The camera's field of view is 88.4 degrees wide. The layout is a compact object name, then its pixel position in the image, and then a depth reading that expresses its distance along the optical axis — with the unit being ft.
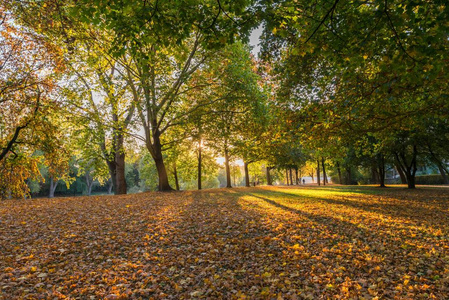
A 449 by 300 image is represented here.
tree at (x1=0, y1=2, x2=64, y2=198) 35.27
